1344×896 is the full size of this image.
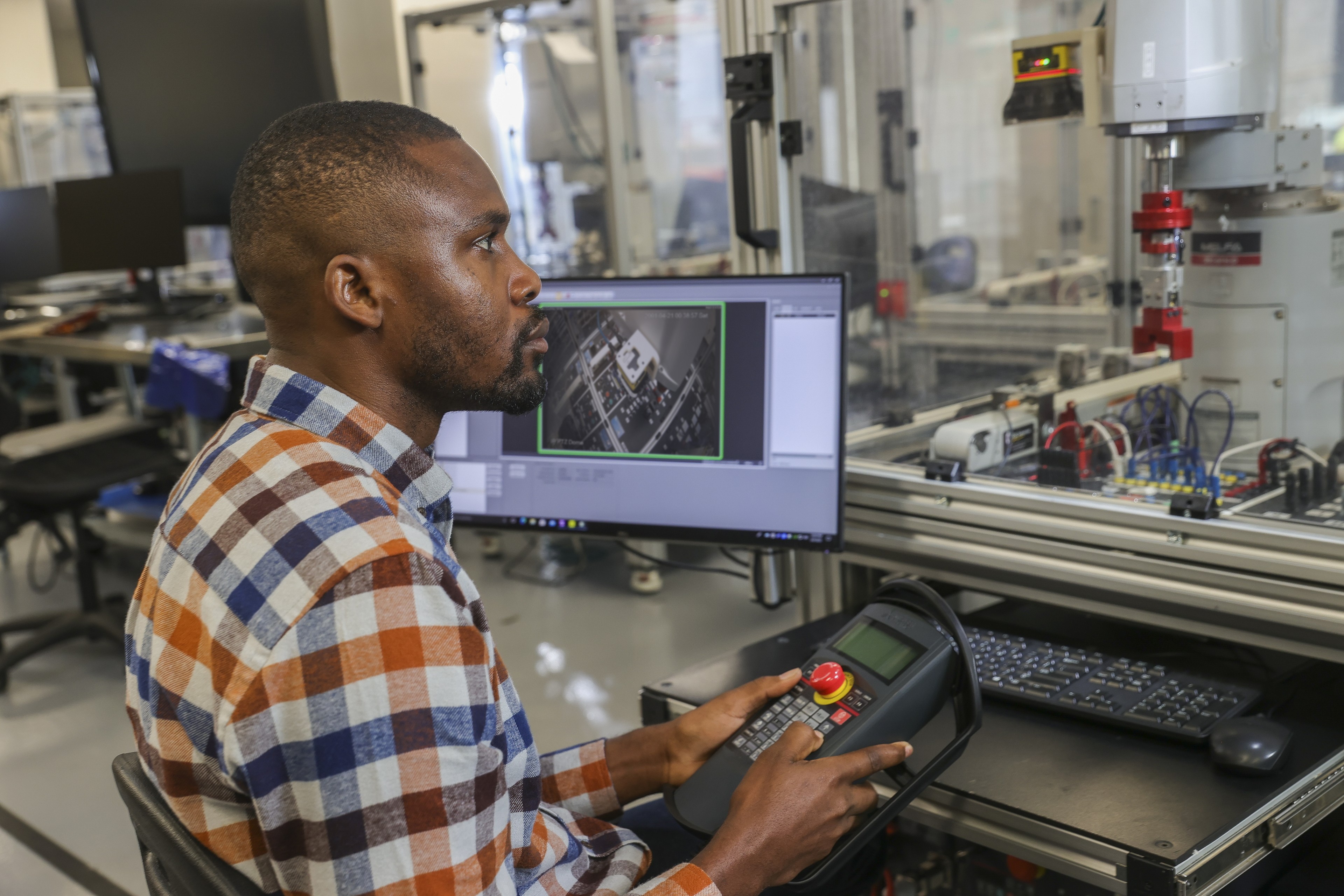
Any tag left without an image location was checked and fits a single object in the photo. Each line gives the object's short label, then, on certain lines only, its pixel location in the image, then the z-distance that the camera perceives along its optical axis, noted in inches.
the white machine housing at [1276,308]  53.1
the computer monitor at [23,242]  199.0
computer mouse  38.4
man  27.4
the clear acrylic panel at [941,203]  67.0
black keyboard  42.7
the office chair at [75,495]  118.3
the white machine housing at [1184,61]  46.1
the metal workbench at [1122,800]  35.9
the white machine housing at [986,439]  55.7
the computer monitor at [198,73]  151.8
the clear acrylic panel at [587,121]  134.0
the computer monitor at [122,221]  154.3
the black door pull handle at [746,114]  59.0
